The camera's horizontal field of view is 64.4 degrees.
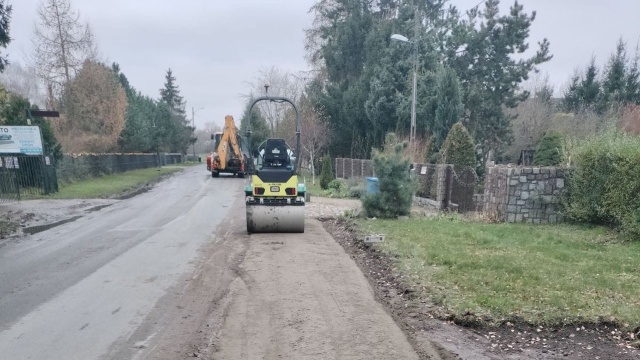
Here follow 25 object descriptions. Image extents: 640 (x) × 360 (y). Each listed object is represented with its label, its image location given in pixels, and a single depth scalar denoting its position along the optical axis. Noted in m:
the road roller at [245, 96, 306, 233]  11.71
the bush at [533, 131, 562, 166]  22.40
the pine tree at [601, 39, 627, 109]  37.47
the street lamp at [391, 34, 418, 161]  21.84
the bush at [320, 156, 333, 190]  26.25
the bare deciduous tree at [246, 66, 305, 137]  58.08
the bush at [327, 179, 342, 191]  25.13
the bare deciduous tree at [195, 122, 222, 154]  128.88
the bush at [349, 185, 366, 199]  22.17
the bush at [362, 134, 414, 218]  13.59
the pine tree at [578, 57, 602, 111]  40.00
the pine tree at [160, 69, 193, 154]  72.88
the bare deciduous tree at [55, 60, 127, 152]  34.38
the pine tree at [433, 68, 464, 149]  26.78
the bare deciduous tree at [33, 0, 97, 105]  33.19
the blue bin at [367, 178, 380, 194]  14.38
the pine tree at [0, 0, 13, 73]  17.25
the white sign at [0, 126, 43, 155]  20.30
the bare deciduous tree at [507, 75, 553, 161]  37.25
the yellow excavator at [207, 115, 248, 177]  33.07
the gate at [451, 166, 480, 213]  16.94
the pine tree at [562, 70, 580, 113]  41.78
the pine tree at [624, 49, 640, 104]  37.93
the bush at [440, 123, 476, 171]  19.66
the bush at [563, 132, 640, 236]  10.64
